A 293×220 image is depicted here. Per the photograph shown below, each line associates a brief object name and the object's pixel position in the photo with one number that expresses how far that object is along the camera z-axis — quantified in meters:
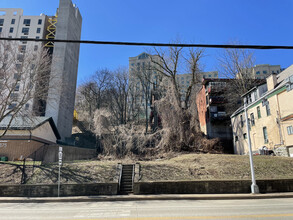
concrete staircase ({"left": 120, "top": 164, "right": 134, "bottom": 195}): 16.92
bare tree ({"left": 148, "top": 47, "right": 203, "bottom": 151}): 27.98
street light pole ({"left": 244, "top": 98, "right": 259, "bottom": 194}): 15.56
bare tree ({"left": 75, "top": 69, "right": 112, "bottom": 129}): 57.00
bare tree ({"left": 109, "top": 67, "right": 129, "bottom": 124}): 56.38
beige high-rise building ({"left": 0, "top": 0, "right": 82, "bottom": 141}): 46.91
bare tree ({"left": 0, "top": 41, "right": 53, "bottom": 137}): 20.14
